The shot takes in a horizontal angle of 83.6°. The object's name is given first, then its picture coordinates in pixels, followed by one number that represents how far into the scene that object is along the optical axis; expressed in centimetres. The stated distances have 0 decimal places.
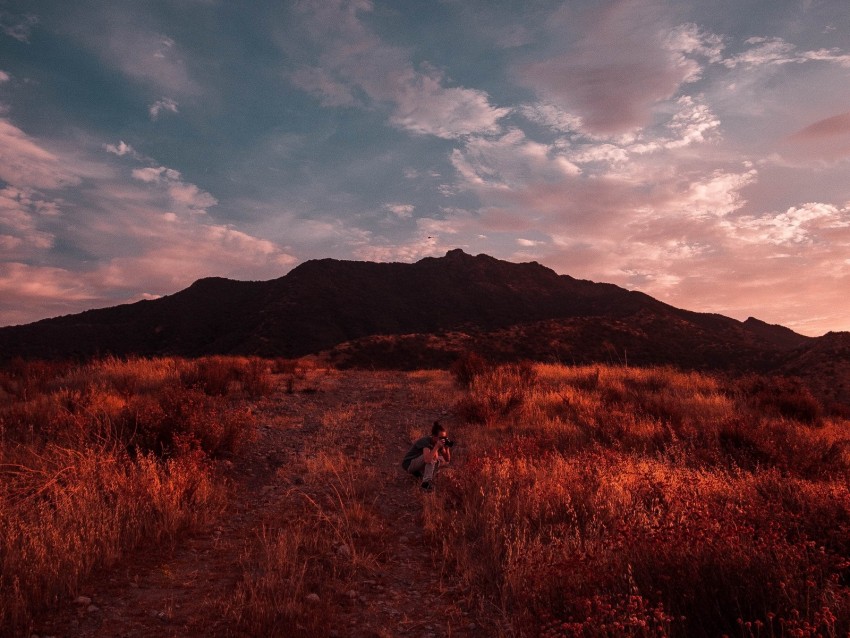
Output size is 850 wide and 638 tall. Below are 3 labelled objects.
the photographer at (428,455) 719
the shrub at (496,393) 1141
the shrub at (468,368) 1672
